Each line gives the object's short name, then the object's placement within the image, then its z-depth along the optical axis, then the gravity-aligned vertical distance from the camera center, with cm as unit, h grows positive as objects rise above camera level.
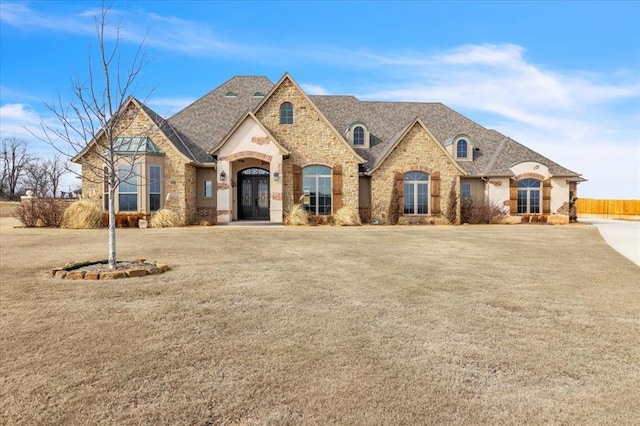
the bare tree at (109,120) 906 +217
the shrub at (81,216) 2009 -38
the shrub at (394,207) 2389 -5
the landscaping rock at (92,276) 796 -130
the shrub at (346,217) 2255 -57
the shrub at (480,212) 2502 -40
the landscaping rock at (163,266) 874 -125
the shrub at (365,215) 2419 -50
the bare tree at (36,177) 6228 +477
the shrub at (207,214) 2346 -37
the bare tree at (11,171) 6034 +566
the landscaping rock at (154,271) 842 -128
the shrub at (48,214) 2092 -27
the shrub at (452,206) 2433 -1
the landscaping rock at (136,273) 820 -129
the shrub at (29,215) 2098 -31
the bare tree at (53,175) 6372 +530
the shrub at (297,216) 2228 -50
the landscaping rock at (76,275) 797 -129
